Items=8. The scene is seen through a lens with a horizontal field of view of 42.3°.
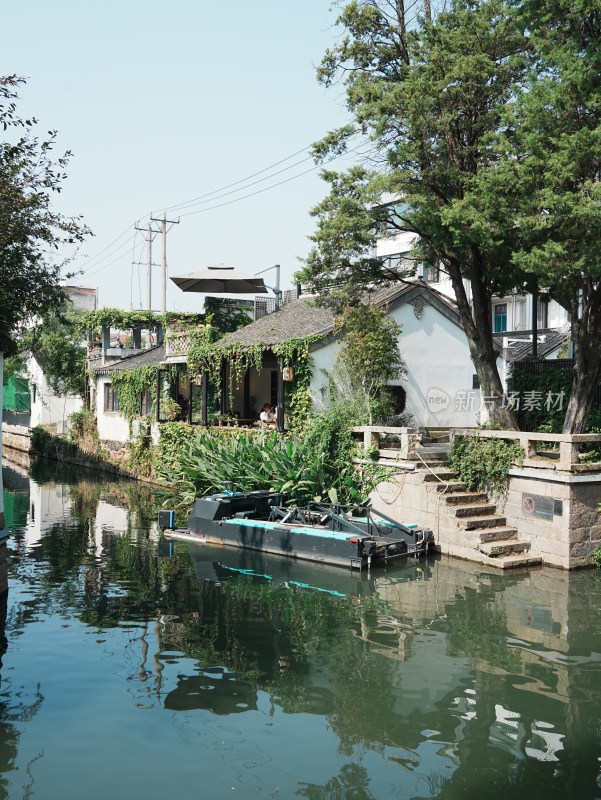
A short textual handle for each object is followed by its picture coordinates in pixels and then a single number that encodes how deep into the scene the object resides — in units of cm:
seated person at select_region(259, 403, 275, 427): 2438
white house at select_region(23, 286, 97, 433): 4468
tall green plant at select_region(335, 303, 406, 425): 2180
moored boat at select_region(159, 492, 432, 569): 1548
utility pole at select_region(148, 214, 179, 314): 4212
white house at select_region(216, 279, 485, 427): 2300
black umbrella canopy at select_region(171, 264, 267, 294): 3288
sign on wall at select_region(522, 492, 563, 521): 1521
